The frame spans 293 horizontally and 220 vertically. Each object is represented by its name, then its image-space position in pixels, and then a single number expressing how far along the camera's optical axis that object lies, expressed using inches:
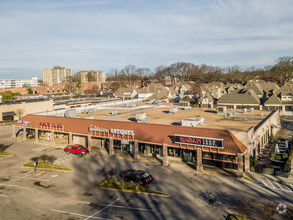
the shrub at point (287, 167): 1130.3
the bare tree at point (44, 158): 1365.5
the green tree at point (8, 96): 3693.4
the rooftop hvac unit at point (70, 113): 1844.2
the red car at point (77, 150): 1549.5
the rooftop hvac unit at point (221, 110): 1939.0
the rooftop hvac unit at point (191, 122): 1390.4
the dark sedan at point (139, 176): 1085.1
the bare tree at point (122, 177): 1082.8
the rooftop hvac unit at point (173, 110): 1999.3
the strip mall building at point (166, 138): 1198.9
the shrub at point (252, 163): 1204.5
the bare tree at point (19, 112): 2863.7
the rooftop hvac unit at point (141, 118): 1604.3
